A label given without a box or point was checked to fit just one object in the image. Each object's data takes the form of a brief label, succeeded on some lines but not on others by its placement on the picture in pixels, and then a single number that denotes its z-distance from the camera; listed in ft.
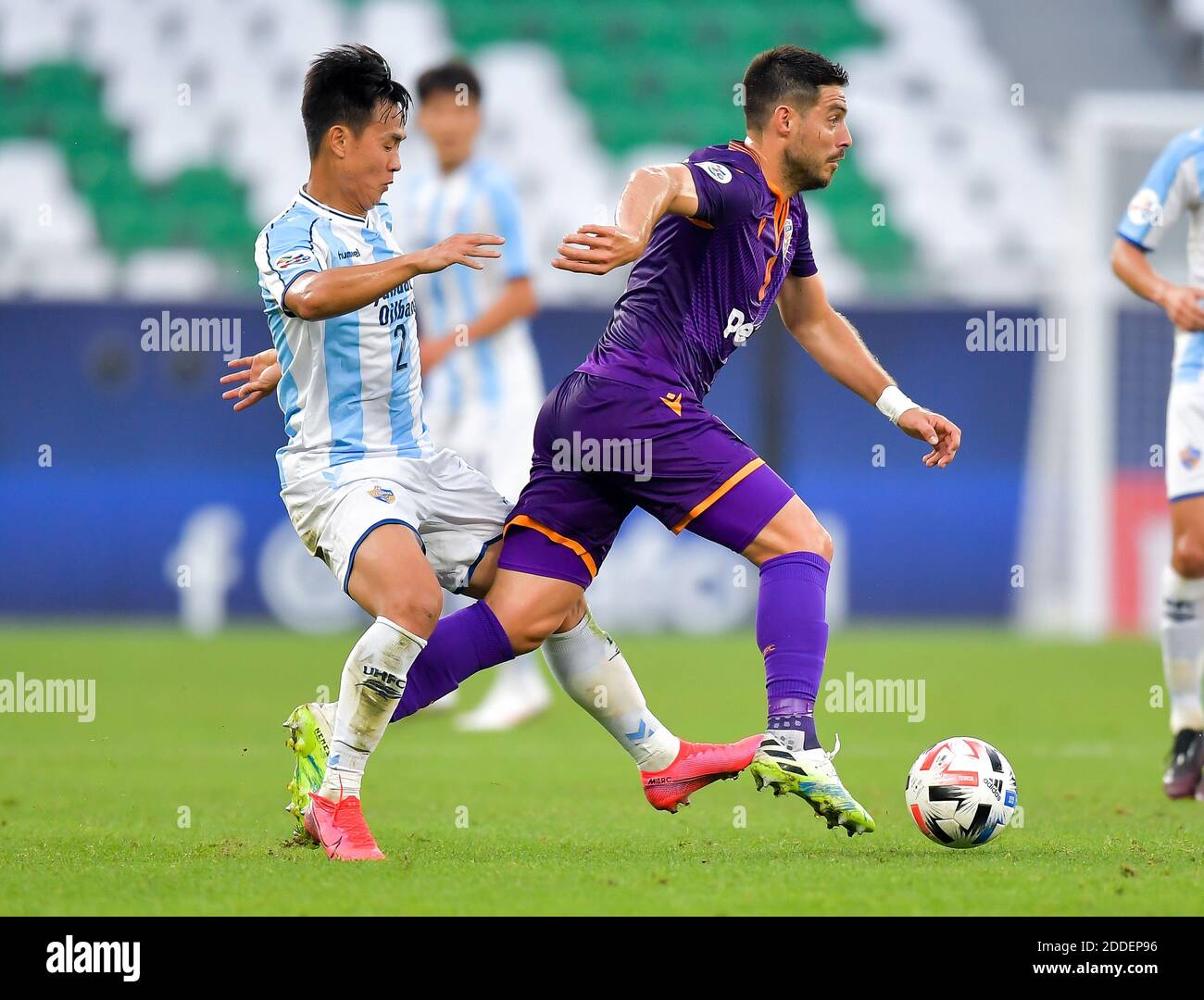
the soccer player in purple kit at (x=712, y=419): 30.27
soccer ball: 30.07
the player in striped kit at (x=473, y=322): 53.62
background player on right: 39.73
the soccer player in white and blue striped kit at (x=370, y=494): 29.43
